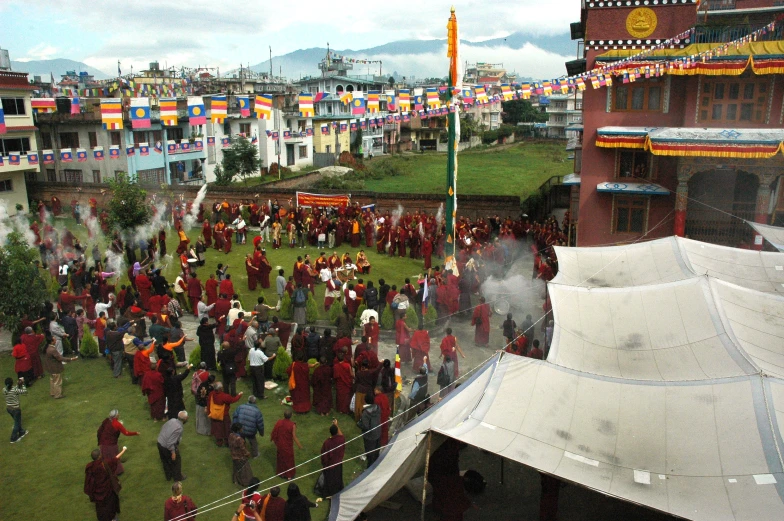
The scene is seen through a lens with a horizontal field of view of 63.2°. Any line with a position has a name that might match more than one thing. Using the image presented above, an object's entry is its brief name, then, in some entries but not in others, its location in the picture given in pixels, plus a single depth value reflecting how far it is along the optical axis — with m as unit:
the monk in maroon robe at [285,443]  9.43
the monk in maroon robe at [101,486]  8.26
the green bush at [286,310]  16.81
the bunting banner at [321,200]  28.13
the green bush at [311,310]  16.38
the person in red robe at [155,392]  11.12
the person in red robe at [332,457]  9.05
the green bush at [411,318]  15.54
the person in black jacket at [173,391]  10.76
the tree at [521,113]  102.35
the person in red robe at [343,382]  11.45
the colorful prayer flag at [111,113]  24.61
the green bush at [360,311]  16.19
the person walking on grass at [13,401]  10.67
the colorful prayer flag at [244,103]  25.39
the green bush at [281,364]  12.88
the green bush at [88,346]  14.38
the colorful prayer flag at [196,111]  25.77
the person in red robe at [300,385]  11.40
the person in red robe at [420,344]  13.09
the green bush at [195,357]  13.35
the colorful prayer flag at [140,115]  24.62
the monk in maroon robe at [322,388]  11.46
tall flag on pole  16.91
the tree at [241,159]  42.50
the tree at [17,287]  14.14
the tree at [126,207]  22.17
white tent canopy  6.61
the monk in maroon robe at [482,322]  14.72
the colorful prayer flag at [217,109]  25.21
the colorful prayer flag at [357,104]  21.30
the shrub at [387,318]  15.83
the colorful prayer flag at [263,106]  23.48
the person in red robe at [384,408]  10.18
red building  18.77
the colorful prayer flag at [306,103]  22.41
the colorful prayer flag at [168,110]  25.01
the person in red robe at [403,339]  14.07
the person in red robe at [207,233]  24.42
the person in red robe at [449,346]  12.18
